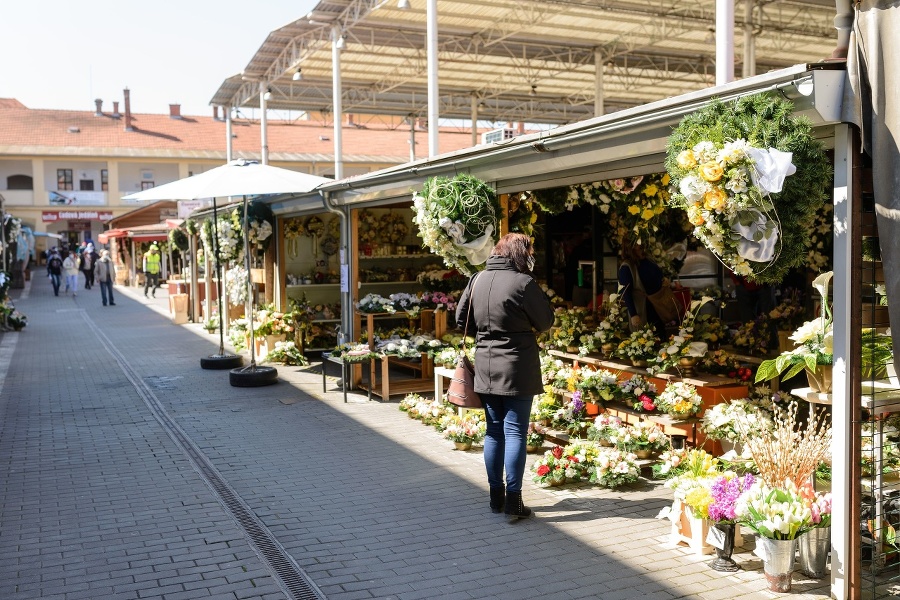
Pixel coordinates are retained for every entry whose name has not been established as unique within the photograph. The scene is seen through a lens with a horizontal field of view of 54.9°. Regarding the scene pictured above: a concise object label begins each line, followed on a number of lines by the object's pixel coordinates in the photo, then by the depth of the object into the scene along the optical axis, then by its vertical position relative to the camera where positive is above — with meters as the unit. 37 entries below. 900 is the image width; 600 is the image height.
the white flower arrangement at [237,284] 14.71 -0.36
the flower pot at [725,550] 4.75 -1.62
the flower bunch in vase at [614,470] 6.27 -1.54
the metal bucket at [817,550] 4.54 -1.55
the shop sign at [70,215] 47.66 +2.81
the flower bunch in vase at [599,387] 7.37 -1.10
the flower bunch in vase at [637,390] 7.23 -1.11
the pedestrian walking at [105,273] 25.82 -0.23
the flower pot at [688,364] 7.26 -0.89
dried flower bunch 4.82 -1.12
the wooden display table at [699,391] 6.79 -1.12
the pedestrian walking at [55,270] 30.57 -0.13
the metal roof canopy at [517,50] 16.95 +4.88
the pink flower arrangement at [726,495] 4.76 -1.32
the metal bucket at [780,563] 4.41 -1.57
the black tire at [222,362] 12.77 -1.45
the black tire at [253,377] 11.10 -1.46
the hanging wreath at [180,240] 22.38 +0.64
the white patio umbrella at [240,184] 10.44 +0.99
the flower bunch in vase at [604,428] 6.86 -1.36
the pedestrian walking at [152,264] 30.36 +0.03
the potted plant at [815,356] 4.74 -0.56
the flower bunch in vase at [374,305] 10.79 -0.55
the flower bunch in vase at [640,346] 7.87 -0.81
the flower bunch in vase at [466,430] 7.50 -1.48
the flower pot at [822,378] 4.80 -0.68
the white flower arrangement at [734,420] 6.08 -1.18
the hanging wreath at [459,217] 7.27 +0.37
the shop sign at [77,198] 47.38 +3.72
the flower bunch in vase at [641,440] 6.64 -1.41
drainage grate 4.70 -1.74
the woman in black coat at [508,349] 5.46 -0.57
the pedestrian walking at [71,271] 30.98 -0.18
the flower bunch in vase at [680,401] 6.71 -1.12
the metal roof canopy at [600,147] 4.00 +0.79
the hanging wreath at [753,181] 4.12 +0.36
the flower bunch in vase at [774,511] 4.44 -1.33
